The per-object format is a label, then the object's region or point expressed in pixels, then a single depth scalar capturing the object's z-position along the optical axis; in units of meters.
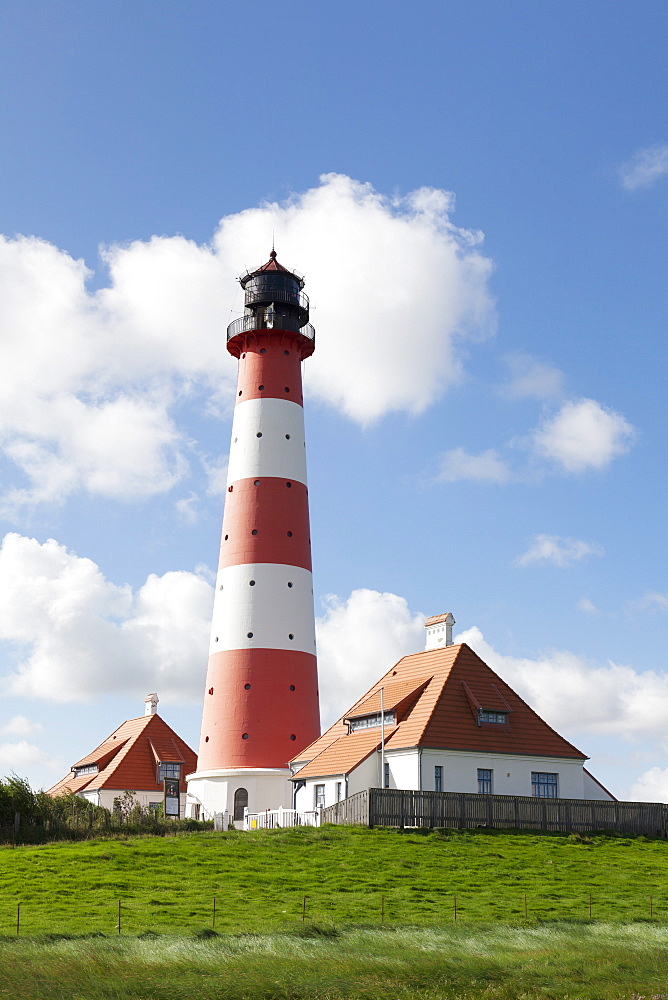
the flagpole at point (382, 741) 41.47
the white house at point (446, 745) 40.41
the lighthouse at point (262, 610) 45.97
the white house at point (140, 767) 53.50
